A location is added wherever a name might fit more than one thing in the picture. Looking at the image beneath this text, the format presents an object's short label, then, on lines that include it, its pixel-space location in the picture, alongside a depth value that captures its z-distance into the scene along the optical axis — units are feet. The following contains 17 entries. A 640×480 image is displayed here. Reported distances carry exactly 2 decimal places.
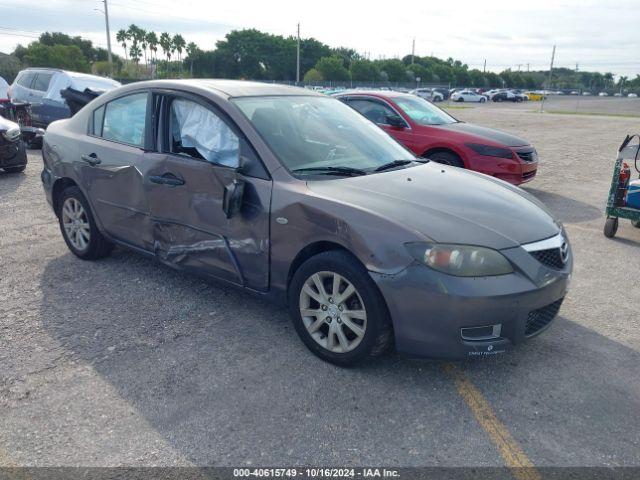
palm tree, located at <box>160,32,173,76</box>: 342.64
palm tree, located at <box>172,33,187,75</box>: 338.34
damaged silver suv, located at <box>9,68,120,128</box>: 41.98
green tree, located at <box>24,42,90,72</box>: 175.94
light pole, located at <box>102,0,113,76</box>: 167.32
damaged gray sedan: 9.98
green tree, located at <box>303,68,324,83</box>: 263.82
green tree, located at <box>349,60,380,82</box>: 308.81
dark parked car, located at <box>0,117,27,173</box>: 29.50
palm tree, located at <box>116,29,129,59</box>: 333.60
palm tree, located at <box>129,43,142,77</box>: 337.31
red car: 26.58
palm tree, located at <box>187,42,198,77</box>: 316.85
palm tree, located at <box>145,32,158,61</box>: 337.31
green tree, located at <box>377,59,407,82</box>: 335.96
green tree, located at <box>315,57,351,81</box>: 292.08
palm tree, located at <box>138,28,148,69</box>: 332.19
